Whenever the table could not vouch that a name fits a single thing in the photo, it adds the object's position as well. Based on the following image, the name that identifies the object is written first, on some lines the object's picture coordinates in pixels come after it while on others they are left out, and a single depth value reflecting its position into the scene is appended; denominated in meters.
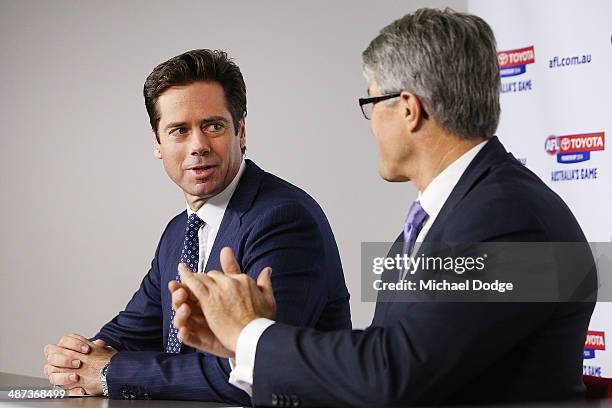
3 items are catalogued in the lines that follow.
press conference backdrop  8.25
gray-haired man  3.31
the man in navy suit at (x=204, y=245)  4.97
